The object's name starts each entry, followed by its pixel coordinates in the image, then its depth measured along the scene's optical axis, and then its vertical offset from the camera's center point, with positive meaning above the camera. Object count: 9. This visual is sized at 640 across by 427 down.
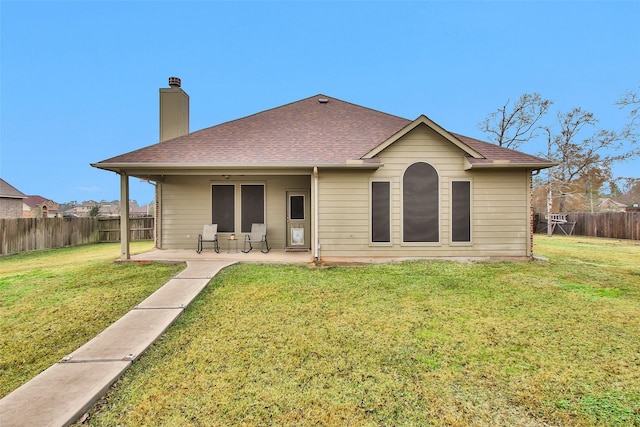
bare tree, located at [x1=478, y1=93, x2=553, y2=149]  21.98 +6.94
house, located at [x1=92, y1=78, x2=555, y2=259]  7.54 +0.72
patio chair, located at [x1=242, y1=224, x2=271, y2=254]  9.01 -0.55
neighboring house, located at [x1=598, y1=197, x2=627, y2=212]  43.69 +1.51
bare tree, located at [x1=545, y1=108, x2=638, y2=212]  20.72 +4.48
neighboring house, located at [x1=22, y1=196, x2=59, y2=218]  34.42 +1.70
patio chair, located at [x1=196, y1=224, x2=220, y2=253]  9.01 -0.46
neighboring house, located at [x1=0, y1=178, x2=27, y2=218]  20.17 +1.26
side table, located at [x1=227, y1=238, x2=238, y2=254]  9.27 -0.80
